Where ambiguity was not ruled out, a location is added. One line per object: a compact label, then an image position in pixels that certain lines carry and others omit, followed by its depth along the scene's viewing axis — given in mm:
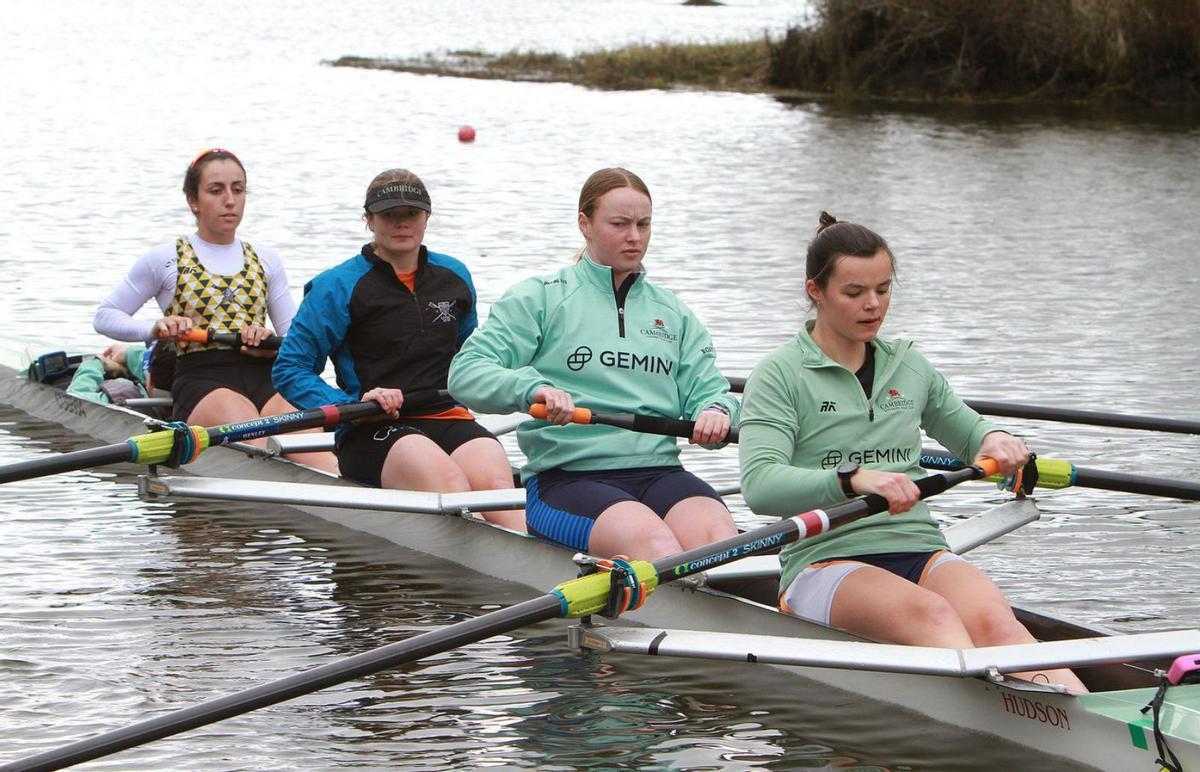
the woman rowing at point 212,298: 16031
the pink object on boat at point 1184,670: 8930
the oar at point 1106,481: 11977
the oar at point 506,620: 8195
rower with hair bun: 9844
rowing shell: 9227
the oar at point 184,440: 13125
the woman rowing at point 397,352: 14016
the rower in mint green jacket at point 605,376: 11648
